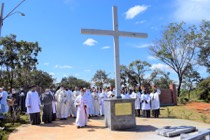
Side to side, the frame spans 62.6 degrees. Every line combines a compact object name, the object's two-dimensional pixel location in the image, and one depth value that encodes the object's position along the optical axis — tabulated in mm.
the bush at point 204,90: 19672
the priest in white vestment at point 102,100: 10622
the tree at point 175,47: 23735
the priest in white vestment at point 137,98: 10331
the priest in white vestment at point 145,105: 9931
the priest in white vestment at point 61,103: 9512
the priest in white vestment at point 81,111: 7452
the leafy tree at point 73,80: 45379
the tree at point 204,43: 23717
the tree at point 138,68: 31301
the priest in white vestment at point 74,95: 10149
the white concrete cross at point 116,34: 6957
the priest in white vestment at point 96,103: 10494
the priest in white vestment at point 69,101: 9783
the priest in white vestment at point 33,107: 8421
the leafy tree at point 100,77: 41432
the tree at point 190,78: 27998
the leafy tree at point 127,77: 32229
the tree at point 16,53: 20207
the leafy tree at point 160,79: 29301
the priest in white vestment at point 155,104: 9821
